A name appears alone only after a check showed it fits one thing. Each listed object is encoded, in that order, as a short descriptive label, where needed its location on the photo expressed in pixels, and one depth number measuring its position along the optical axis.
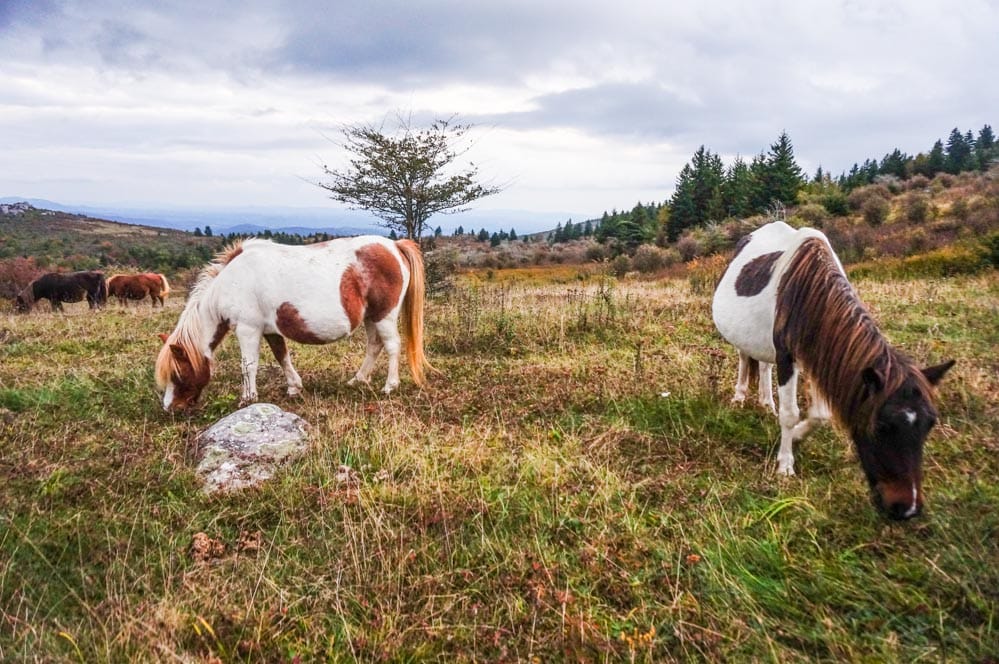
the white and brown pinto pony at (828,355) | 2.93
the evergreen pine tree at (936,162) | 46.34
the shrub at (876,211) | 27.08
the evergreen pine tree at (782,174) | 38.93
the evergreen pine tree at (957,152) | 46.16
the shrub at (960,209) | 22.00
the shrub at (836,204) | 31.56
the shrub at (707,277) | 13.27
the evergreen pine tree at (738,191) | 41.16
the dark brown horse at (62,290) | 19.70
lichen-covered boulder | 4.13
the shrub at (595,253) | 43.05
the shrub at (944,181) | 37.00
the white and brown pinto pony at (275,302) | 5.73
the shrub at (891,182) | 39.06
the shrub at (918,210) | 24.22
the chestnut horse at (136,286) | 21.22
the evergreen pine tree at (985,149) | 46.45
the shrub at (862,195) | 32.17
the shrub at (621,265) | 31.84
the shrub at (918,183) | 39.04
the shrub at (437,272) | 14.73
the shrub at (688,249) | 31.22
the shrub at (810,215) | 29.05
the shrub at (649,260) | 31.06
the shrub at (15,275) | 24.47
